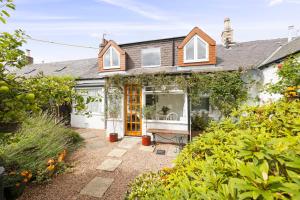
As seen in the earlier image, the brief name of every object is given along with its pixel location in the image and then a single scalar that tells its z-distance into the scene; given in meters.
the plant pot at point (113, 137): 7.75
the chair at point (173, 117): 9.12
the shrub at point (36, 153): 3.95
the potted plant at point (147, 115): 7.22
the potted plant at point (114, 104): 8.13
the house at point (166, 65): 8.15
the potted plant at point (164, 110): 10.23
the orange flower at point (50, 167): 4.39
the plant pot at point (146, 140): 7.21
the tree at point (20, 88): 1.32
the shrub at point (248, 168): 0.77
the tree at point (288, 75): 3.61
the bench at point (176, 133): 6.87
